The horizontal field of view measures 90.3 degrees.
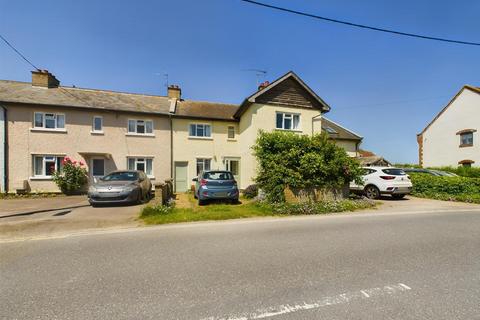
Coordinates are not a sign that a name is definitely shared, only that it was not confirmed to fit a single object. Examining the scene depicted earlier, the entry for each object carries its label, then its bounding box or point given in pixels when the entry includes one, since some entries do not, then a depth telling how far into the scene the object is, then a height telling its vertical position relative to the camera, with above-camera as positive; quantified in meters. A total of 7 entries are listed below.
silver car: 10.31 -1.18
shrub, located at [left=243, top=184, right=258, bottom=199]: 13.65 -1.73
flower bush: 14.96 -0.85
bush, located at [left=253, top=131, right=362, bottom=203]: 10.86 -0.12
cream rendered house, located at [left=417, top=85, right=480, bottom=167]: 23.39 +2.80
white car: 12.84 -1.15
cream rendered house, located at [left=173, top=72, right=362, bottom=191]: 16.75 +2.73
